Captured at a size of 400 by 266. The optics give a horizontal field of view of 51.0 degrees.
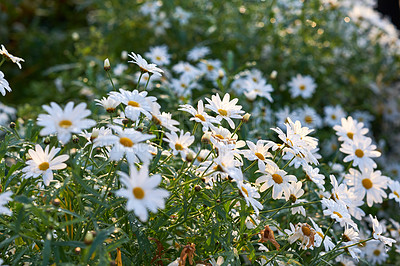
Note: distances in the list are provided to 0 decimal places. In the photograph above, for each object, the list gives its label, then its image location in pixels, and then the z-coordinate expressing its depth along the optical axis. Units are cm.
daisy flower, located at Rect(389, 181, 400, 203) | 132
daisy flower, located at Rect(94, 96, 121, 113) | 104
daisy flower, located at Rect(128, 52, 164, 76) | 111
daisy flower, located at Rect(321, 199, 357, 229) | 105
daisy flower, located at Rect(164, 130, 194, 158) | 95
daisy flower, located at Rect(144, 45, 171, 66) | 196
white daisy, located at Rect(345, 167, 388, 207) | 132
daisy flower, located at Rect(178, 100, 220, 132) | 100
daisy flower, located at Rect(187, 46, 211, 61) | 229
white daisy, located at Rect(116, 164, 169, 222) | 72
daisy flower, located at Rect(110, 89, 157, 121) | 92
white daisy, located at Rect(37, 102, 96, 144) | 78
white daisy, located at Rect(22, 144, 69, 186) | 93
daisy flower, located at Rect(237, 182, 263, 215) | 92
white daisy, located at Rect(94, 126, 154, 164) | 81
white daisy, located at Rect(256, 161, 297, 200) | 104
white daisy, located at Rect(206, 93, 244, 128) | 108
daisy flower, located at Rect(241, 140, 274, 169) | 102
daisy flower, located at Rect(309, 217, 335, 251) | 109
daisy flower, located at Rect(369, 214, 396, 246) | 111
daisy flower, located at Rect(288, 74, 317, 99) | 225
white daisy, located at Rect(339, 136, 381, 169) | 133
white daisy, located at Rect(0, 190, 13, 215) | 82
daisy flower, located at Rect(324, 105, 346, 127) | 225
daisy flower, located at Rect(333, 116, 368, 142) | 137
